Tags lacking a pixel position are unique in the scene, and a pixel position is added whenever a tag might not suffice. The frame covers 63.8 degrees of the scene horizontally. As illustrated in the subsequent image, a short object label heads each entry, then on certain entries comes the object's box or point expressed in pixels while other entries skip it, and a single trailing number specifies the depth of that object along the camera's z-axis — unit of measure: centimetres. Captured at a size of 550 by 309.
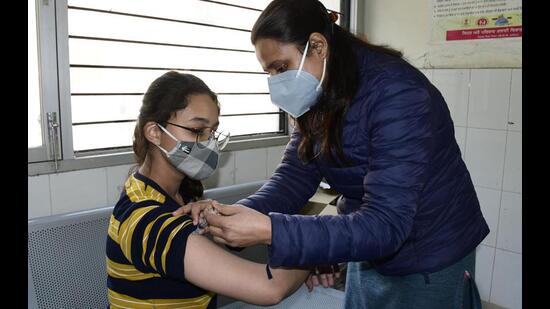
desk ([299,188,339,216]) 218
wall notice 234
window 164
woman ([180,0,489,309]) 92
